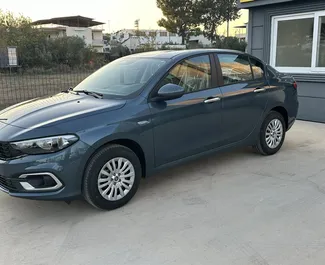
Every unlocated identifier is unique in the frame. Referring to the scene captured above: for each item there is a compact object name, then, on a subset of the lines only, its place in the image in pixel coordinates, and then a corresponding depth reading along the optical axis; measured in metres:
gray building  7.18
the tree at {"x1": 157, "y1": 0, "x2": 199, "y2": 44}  41.97
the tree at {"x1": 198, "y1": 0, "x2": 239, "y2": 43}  42.19
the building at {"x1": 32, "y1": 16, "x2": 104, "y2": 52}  51.08
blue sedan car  3.02
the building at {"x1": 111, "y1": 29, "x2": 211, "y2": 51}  36.75
